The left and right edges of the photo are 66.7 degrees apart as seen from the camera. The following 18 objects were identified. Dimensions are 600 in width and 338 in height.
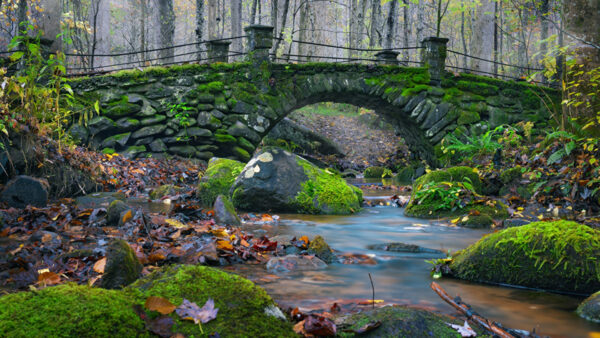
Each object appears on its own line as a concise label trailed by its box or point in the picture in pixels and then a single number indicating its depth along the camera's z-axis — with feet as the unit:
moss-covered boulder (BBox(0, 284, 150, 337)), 4.67
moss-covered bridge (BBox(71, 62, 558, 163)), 38.52
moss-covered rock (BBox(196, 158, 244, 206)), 23.63
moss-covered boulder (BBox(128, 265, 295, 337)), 5.65
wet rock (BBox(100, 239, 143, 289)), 8.04
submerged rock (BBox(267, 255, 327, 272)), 11.65
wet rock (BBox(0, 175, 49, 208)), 17.74
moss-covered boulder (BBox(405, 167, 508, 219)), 20.76
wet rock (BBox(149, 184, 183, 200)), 24.34
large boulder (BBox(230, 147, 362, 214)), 22.39
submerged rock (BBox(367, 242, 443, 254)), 14.55
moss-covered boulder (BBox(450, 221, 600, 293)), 9.99
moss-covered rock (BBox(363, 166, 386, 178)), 48.84
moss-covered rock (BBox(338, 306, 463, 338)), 6.78
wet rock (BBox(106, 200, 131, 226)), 15.64
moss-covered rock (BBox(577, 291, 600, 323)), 8.35
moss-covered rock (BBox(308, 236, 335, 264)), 13.07
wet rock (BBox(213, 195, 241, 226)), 17.80
